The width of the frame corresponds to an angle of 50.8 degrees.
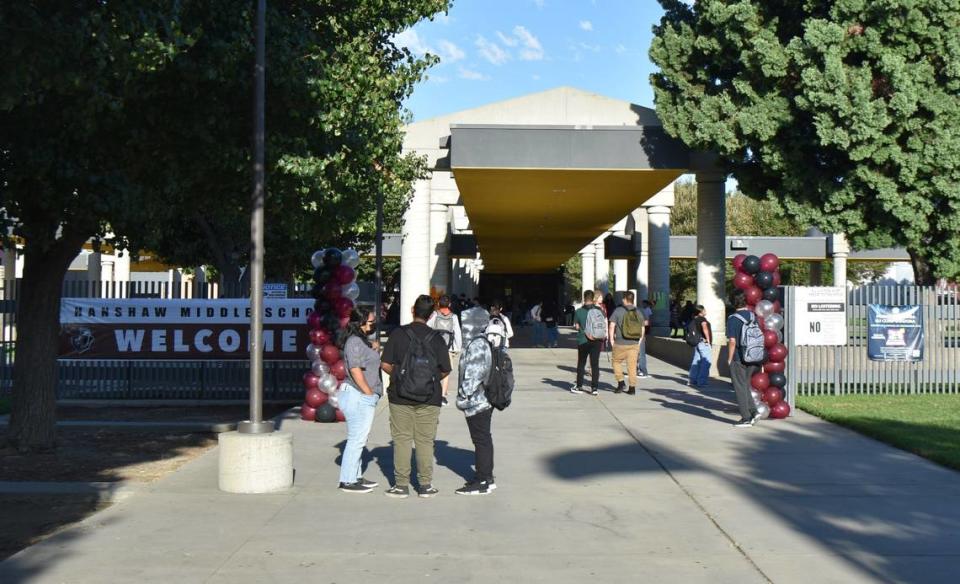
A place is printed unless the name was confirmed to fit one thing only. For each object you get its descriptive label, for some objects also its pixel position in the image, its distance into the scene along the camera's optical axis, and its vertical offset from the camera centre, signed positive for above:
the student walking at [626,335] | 17.33 -0.22
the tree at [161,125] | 8.44 +1.97
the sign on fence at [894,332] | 16.88 -0.13
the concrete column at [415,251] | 28.59 +2.02
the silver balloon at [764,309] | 14.72 +0.21
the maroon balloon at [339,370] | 14.05 -0.68
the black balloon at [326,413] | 14.05 -1.28
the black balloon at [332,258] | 14.52 +0.90
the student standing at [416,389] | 8.64 -0.58
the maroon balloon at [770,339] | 14.53 -0.22
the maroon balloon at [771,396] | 14.26 -1.02
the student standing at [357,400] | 9.09 -0.71
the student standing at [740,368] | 13.68 -0.61
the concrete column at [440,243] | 37.34 +2.96
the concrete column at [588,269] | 58.45 +3.12
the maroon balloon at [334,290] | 14.39 +0.43
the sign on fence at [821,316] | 16.28 +0.12
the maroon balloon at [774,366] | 14.38 -0.60
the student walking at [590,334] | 16.94 -0.20
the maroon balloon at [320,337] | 14.31 -0.23
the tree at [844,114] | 19.34 +4.19
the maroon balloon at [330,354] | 14.11 -0.46
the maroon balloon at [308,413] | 14.19 -1.30
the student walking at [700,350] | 19.38 -0.52
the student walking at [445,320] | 17.17 +0.03
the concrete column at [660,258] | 31.89 +2.16
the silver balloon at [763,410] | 14.03 -1.21
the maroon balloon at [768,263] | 14.95 +0.89
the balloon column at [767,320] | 14.26 +0.05
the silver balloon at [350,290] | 14.38 +0.44
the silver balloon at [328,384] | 13.95 -0.87
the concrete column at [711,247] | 24.98 +1.90
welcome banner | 16.86 -0.19
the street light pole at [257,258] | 9.18 +0.57
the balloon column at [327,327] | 14.06 -0.09
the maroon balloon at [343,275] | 14.34 +0.65
